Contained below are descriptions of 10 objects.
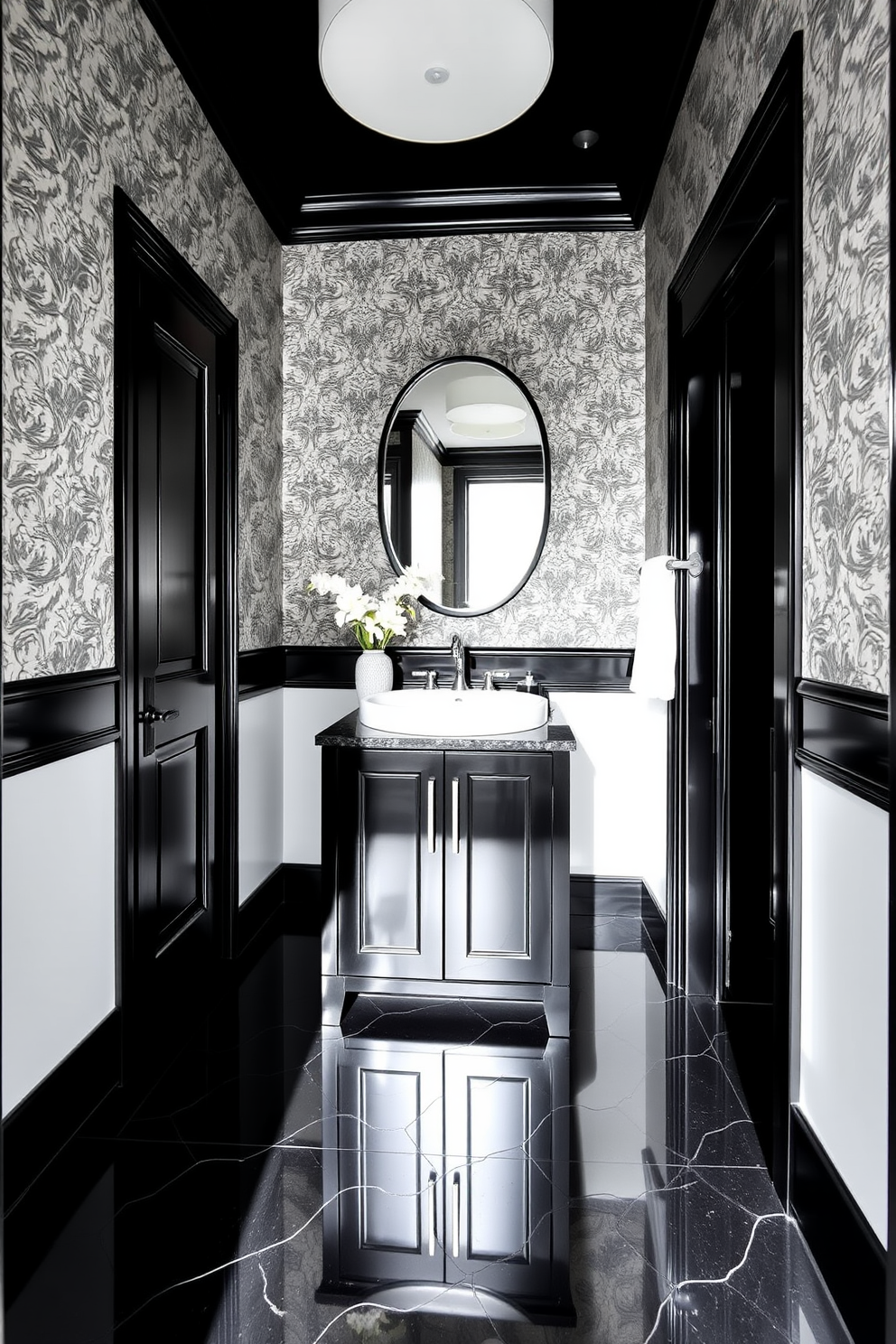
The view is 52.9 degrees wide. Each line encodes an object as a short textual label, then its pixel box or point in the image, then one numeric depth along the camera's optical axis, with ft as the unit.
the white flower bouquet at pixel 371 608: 9.43
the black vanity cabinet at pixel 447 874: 7.84
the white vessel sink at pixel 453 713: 7.91
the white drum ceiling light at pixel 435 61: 6.12
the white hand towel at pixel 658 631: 8.68
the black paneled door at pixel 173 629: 7.02
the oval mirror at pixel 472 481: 10.55
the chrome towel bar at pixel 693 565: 8.64
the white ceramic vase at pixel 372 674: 9.71
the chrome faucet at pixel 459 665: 9.39
